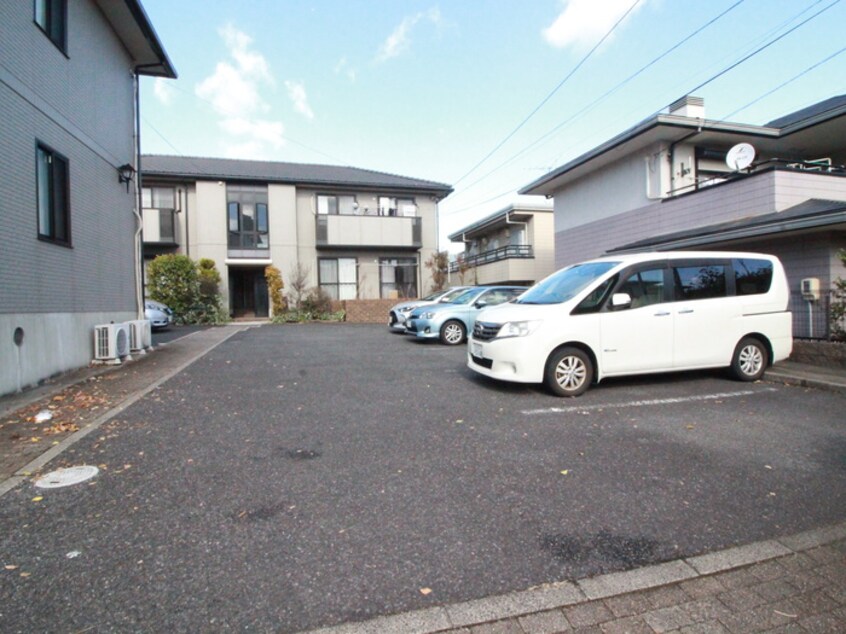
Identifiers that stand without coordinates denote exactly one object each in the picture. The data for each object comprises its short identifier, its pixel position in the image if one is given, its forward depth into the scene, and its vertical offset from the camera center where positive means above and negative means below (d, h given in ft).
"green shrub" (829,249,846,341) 24.10 -0.32
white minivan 18.79 -0.48
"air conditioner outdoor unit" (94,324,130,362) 27.71 -1.18
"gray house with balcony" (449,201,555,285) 70.08 +10.22
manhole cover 10.82 -3.68
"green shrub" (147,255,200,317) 61.16 +5.61
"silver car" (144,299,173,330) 50.75 +0.76
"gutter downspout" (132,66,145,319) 36.40 +8.23
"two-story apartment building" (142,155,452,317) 66.33 +14.06
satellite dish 35.24 +11.58
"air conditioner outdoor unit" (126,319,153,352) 32.27 -0.87
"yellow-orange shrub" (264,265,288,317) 66.44 +4.29
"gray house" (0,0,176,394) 20.92 +8.33
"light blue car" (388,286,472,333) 45.23 +0.71
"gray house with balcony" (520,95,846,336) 28.94 +9.90
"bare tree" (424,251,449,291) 73.51 +7.52
